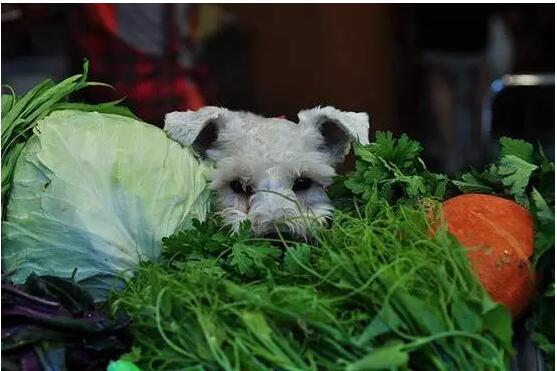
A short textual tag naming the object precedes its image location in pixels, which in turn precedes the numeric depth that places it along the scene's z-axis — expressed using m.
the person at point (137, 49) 2.61
